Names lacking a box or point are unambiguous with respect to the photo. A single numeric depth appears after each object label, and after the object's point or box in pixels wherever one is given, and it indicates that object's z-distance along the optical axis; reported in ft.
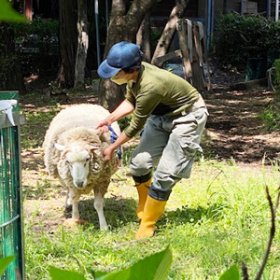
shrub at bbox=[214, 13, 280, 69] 62.69
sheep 17.30
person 16.98
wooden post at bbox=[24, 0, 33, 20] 49.98
